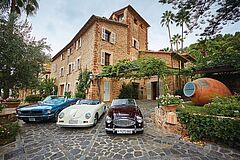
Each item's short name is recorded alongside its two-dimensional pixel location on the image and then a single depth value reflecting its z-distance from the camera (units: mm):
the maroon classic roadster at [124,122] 5140
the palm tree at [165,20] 27914
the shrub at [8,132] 4738
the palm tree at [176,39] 30584
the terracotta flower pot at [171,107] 5572
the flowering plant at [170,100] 5727
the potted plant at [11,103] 8898
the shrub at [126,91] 15445
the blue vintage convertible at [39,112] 6707
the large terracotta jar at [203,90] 6887
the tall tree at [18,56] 7699
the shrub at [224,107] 4250
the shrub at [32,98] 13203
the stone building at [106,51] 14062
